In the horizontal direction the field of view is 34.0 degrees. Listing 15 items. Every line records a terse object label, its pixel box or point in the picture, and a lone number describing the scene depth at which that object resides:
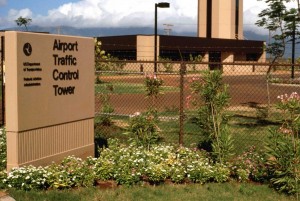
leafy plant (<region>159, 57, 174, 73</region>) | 44.00
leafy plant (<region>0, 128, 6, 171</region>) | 8.44
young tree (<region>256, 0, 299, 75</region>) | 20.39
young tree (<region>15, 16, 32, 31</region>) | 62.97
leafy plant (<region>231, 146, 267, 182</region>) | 8.35
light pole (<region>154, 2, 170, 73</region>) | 31.16
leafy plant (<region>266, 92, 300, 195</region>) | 7.67
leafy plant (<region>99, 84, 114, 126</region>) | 13.66
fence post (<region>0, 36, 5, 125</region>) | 11.40
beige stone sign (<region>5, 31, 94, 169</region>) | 7.67
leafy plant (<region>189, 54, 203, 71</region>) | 48.88
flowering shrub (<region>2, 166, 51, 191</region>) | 7.45
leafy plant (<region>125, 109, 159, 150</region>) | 9.91
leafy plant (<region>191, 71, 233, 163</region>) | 8.69
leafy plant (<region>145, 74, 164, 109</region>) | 14.42
